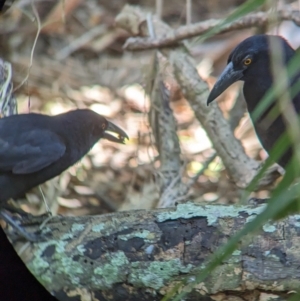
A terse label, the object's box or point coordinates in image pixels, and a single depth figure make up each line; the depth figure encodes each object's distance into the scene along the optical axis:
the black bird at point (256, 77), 9.09
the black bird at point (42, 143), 9.12
